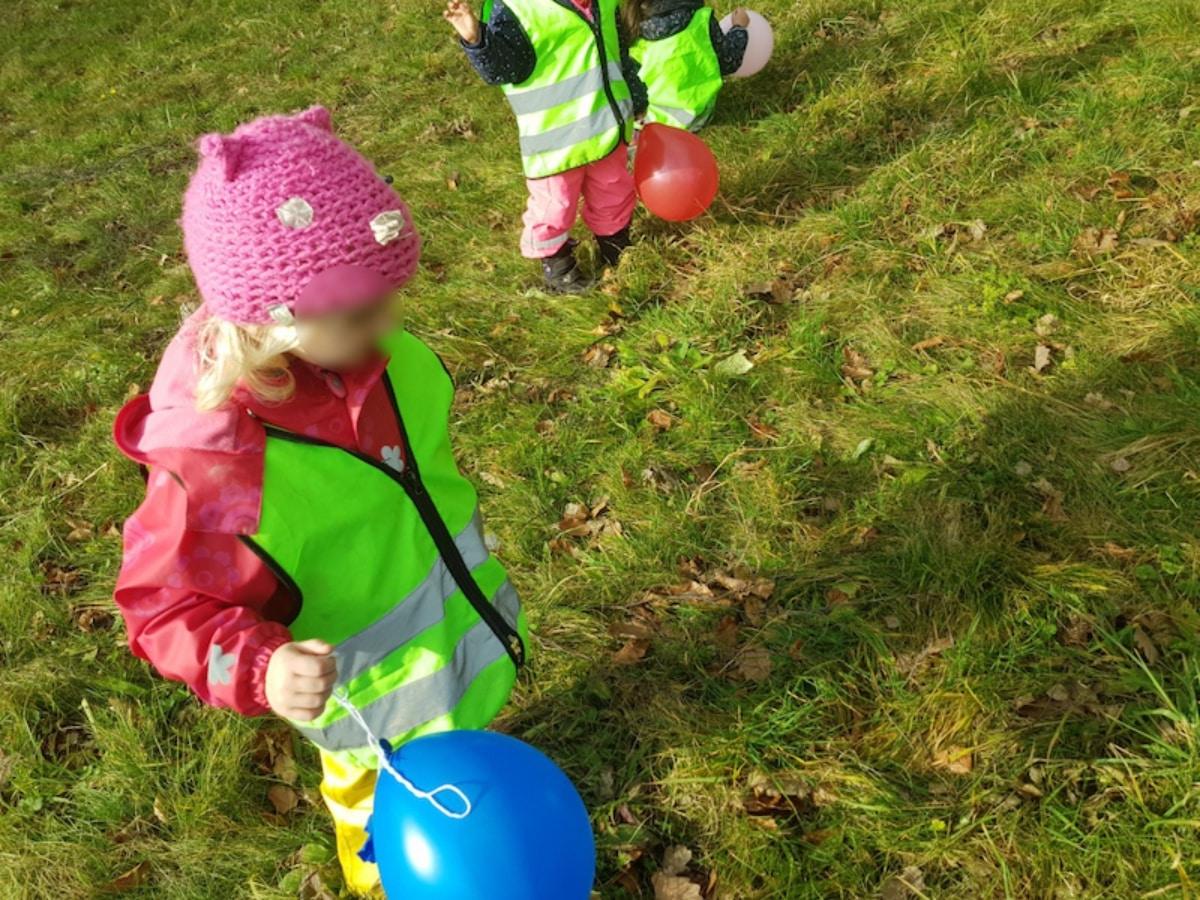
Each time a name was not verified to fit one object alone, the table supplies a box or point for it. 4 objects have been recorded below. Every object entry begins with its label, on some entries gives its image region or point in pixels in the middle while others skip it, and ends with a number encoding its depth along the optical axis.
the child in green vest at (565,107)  4.28
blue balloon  1.64
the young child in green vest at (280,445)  1.69
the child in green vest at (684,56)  5.10
